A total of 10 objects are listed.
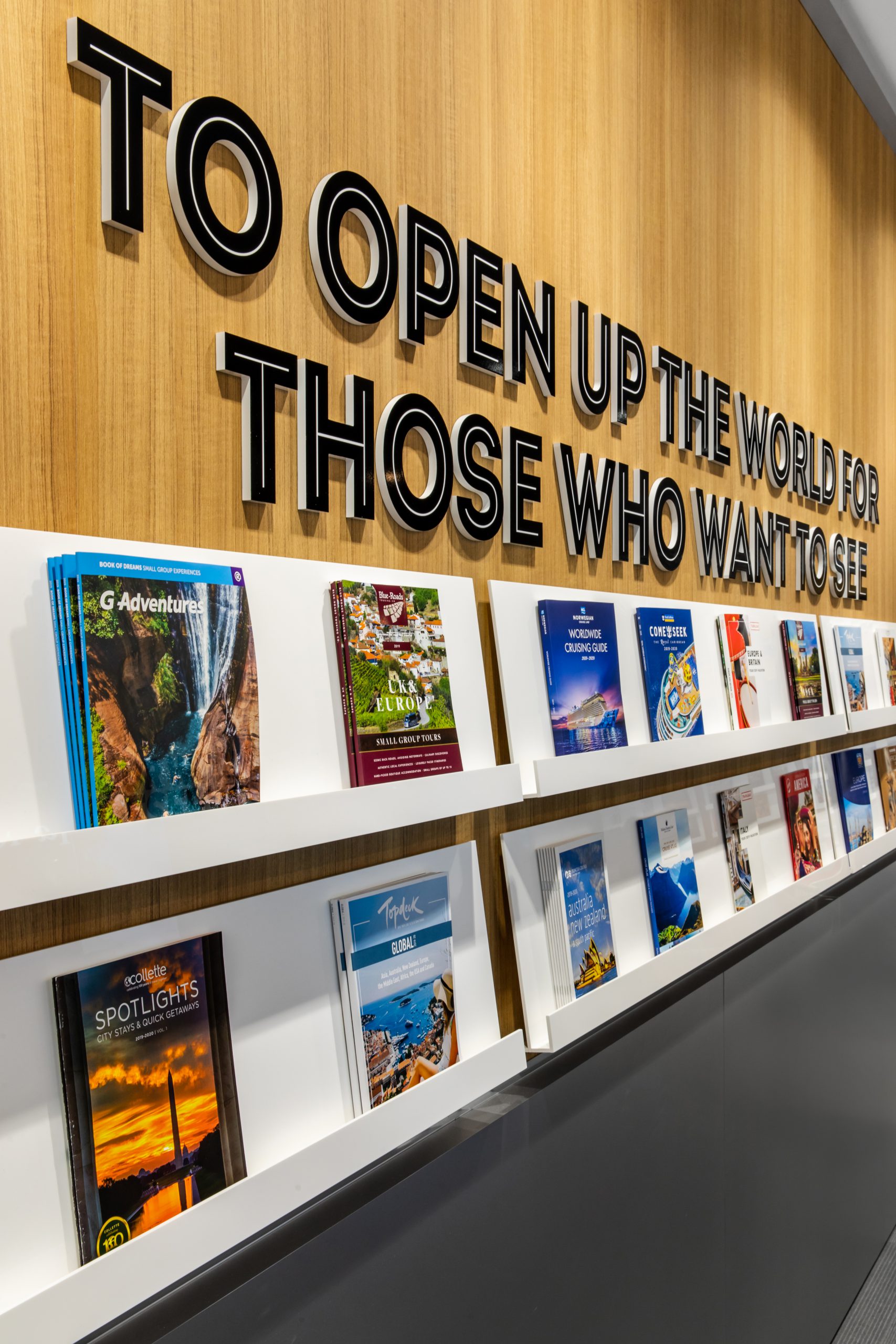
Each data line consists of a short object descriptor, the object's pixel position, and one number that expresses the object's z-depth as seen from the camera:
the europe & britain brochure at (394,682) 1.21
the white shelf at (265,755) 0.87
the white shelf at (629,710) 1.51
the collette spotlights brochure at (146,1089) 0.91
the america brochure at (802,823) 2.45
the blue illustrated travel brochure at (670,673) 1.85
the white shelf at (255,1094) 0.86
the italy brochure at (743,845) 2.15
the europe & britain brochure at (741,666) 2.13
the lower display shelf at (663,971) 1.52
